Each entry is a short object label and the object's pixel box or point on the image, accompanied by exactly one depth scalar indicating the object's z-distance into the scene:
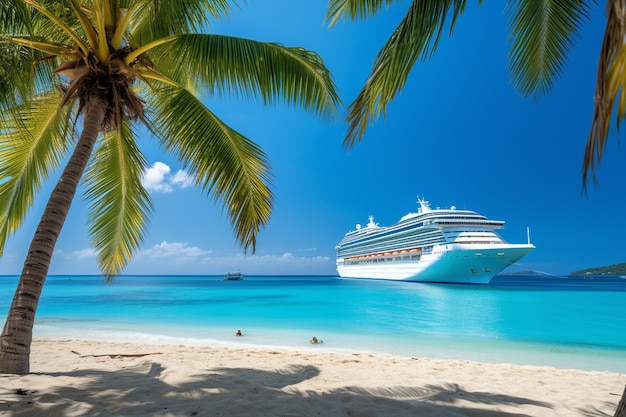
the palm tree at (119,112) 3.51
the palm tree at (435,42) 2.52
